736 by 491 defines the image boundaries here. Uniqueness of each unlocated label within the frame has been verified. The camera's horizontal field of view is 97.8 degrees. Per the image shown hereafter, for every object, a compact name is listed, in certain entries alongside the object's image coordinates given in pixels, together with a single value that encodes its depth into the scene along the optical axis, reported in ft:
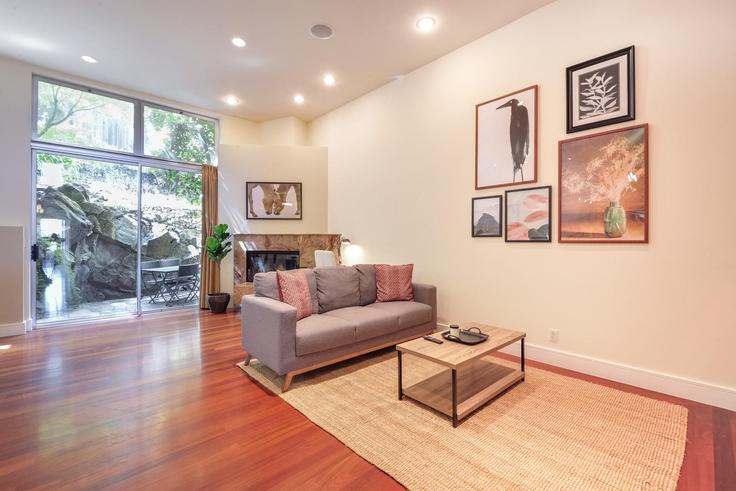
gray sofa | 8.61
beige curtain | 18.58
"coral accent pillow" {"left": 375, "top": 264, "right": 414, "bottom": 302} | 12.67
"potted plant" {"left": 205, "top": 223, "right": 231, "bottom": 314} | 17.69
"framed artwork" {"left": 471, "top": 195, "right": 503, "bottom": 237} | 11.50
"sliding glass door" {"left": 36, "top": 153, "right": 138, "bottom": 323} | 14.73
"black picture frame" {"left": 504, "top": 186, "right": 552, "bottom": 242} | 10.27
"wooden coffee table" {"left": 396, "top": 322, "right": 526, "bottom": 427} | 7.05
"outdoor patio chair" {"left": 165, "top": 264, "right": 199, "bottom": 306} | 18.28
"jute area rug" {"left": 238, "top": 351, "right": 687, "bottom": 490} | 5.40
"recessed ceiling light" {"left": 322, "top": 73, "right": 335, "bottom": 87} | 14.98
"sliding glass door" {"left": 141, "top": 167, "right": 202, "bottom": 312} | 17.26
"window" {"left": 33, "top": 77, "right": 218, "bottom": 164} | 14.64
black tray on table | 7.95
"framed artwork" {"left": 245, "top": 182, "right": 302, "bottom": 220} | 19.16
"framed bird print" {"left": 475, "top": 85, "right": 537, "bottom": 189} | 10.67
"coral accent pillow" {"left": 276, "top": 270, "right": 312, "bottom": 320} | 9.99
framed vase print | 8.60
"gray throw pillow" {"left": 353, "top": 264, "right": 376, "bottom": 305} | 12.47
